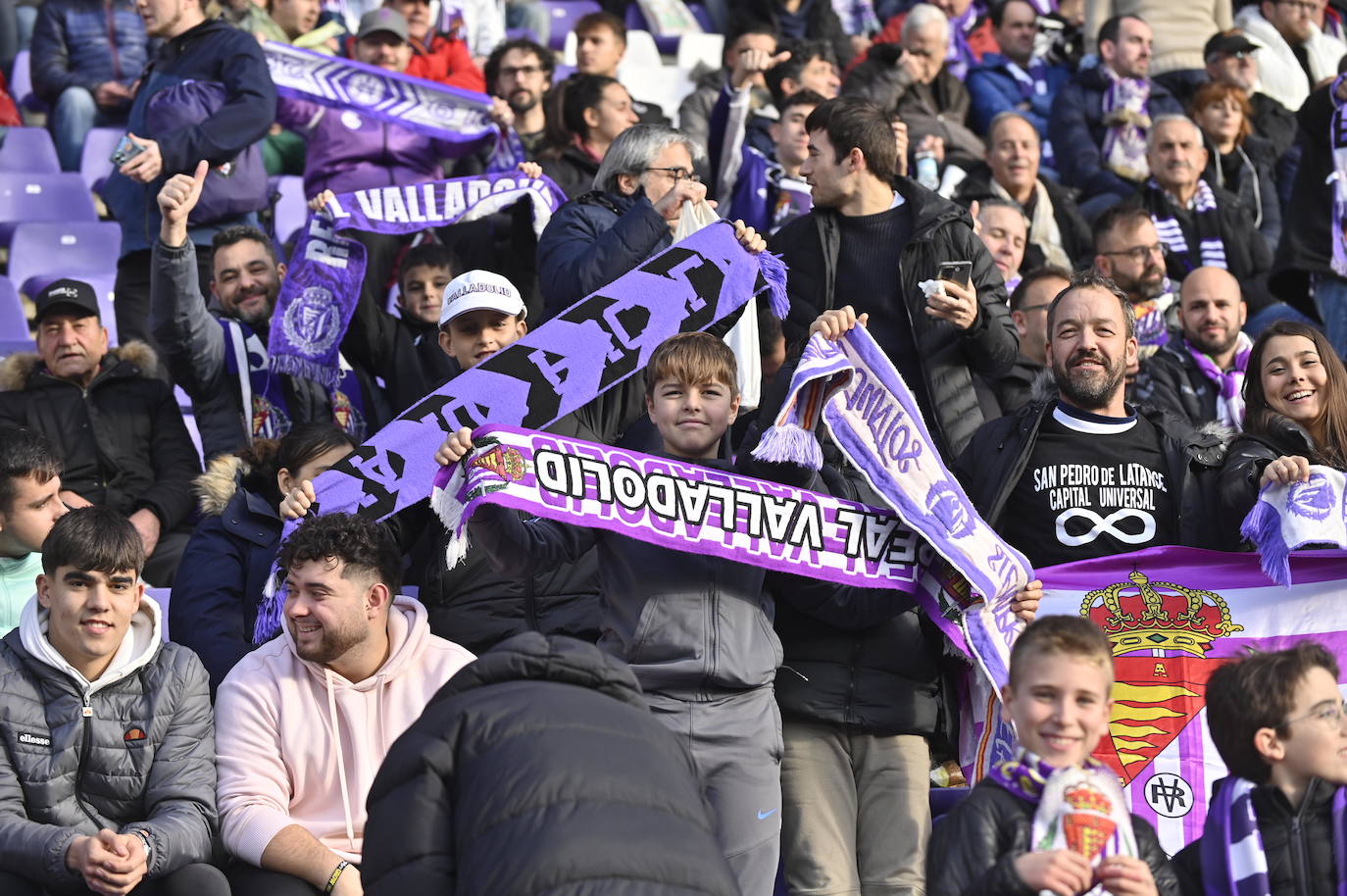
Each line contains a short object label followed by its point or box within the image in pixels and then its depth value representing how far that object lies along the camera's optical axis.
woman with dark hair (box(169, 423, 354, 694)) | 11.56
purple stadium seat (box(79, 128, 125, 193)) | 21.23
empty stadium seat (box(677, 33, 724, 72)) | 26.67
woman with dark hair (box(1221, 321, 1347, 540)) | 11.60
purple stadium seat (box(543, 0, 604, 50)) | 27.67
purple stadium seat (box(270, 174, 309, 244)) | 20.12
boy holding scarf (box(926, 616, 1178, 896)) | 7.61
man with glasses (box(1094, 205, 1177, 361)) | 16.47
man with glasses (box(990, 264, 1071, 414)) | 14.76
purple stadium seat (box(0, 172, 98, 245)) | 20.67
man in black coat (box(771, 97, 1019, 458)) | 12.40
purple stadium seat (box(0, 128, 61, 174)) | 21.48
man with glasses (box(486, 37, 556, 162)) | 19.08
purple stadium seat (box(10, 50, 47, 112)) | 23.17
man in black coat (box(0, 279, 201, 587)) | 14.22
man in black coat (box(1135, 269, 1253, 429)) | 14.95
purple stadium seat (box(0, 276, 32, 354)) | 18.03
